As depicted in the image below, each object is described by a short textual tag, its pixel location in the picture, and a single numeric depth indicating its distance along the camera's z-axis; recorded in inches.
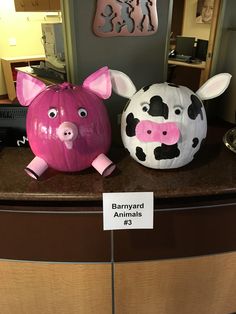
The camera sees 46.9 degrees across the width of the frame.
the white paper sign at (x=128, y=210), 28.8
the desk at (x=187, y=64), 116.1
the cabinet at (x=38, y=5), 89.2
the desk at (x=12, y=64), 164.6
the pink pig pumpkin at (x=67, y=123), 27.0
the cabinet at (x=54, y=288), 34.4
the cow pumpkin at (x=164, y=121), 27.6
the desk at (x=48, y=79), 75.0
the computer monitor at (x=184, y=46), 128.9
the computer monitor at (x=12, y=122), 34.7
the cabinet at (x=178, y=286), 35.3
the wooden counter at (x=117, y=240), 29.9
